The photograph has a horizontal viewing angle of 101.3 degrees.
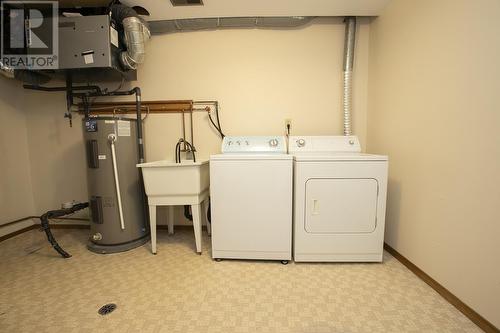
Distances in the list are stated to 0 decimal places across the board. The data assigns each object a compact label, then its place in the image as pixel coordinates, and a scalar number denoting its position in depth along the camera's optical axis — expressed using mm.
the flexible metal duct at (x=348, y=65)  2094
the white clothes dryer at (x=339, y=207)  1619
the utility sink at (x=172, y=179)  1735
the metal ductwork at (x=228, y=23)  2062
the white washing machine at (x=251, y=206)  1657
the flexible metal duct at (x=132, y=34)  1811
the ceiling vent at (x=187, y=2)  1793
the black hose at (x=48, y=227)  1831
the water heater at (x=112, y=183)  1816
